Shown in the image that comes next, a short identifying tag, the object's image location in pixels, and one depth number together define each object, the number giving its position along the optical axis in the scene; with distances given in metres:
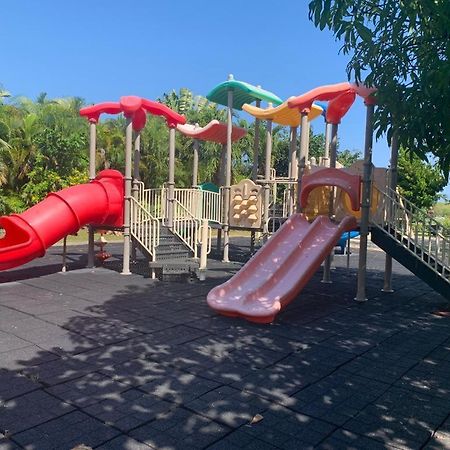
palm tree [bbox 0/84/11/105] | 26.66
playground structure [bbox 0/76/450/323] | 8.25
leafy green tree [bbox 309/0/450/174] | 4.02
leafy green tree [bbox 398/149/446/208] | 32.34
